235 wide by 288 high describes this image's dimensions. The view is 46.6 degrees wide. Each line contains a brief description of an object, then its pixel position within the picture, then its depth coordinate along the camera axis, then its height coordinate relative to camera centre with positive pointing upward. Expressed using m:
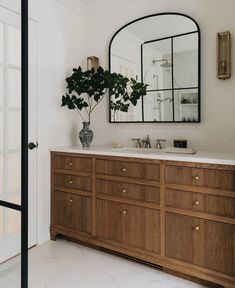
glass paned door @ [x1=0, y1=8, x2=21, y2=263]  1.67 +0.08
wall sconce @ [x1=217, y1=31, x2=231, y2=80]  2.26 +0.72
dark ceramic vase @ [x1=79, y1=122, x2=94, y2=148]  2.77 +0.05
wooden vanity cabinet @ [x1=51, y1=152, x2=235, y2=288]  1.84 -0.55
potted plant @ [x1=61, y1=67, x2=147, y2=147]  2.69 +0.53
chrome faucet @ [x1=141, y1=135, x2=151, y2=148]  2.65 -0.02
